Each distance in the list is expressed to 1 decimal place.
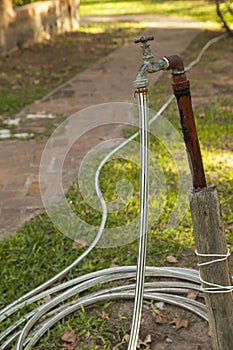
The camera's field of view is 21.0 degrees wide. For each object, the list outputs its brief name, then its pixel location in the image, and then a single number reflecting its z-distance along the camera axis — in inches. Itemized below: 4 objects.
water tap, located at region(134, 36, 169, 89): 90.9
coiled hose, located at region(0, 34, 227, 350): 119.2
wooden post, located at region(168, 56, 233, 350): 90.7
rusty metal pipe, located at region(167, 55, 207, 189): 90.3
